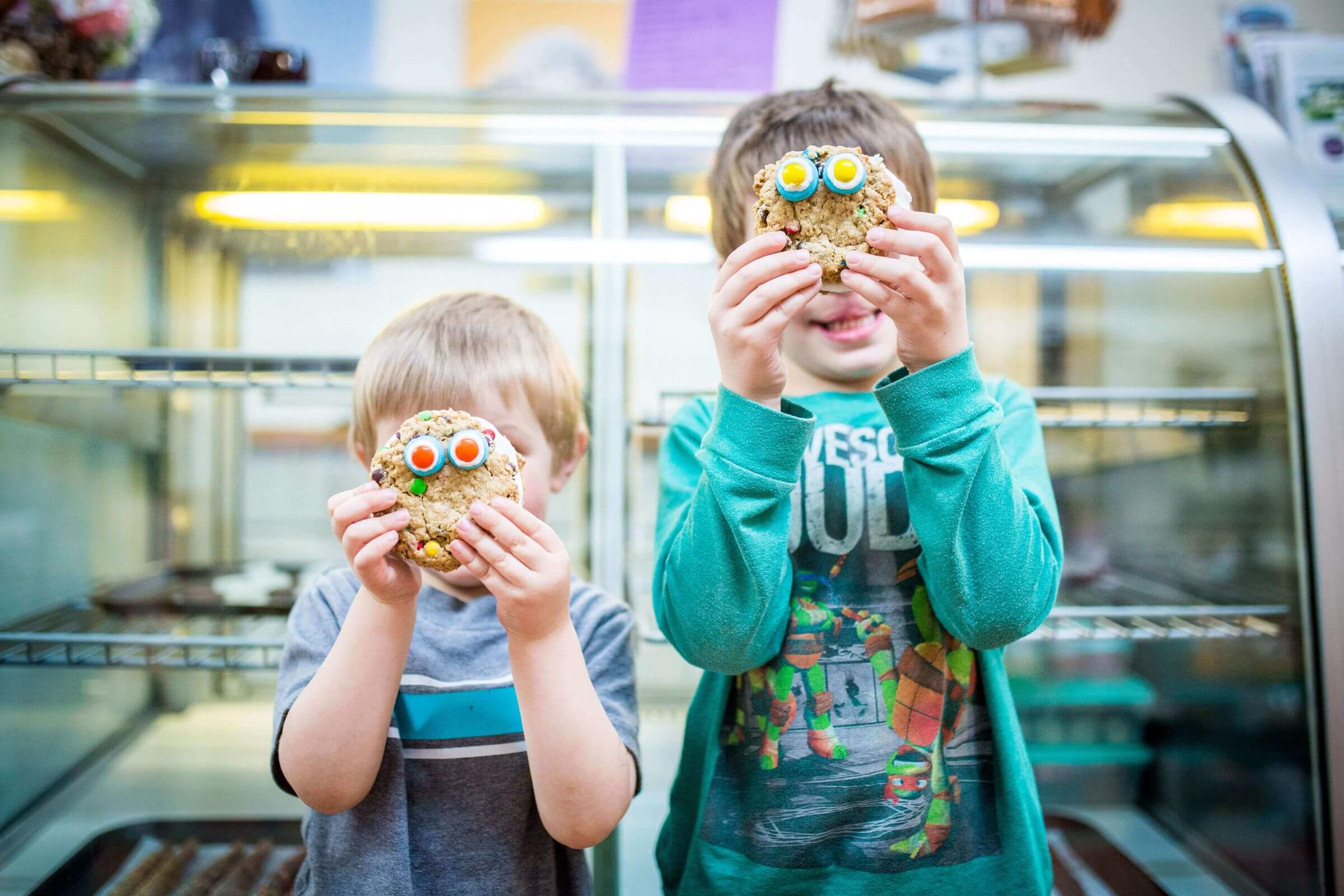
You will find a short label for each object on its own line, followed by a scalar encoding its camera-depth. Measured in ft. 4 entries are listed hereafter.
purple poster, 4.62
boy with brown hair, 2.32
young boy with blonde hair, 2.30
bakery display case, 3.91
